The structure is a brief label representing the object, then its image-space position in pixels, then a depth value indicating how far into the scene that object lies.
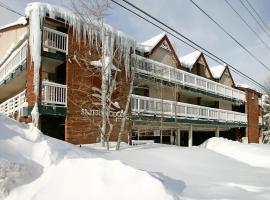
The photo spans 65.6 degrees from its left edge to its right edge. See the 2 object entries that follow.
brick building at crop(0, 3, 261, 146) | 9.52
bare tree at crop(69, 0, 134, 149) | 9.91
